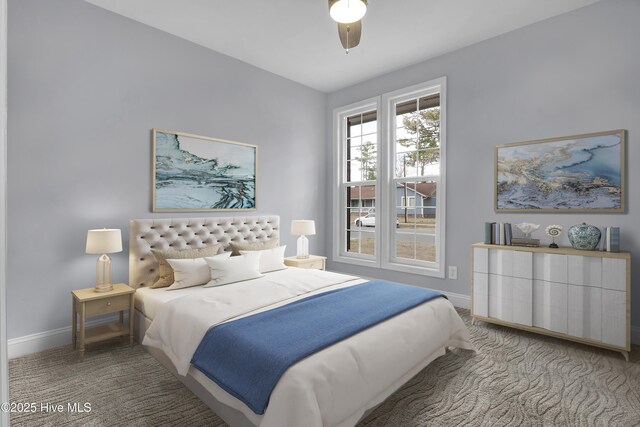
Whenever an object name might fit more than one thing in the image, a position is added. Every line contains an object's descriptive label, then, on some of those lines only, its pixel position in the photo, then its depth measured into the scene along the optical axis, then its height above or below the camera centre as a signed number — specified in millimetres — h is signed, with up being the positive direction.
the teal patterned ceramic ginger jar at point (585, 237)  2938 -202
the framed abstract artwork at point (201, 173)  3494 +454
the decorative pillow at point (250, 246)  3799 -413
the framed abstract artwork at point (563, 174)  3020 +410
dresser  2733 -733
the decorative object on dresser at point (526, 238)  3246 -248
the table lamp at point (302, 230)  4414 -245
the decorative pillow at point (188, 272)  3027 -583
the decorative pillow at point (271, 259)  3649 -552
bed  1570 -831
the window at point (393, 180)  4281 +473
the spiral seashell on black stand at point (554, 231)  3158 -165
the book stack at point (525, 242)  3232 -284
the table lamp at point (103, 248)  2754 -324
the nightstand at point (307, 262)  4328 -680
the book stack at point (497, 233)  3387 -207
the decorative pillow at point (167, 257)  3133 -466
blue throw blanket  1646 -728
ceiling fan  2275 +1436
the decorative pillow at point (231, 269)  3090 -572
